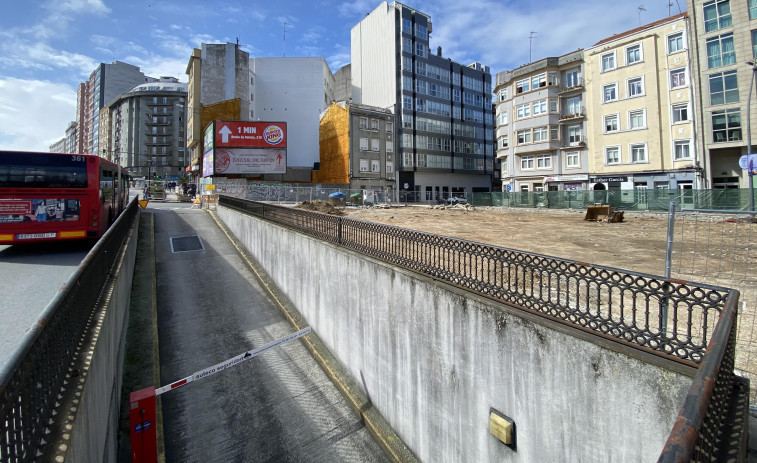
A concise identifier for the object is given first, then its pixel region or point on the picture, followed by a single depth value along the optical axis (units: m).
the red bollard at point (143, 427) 5.68
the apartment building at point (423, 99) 57.78
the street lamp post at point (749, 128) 21.39
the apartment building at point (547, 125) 38.25
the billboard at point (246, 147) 43.09
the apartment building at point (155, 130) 98.62
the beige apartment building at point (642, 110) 30.40
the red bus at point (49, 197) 11.02
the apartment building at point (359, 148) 53.12
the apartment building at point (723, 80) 26.58
